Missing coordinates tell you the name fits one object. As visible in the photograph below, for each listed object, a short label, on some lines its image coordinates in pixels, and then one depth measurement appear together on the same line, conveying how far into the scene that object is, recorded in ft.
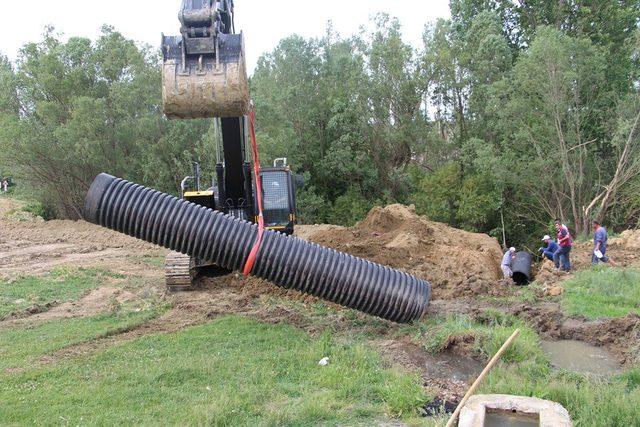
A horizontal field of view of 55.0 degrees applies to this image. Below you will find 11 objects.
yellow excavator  25.35
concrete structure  17.56
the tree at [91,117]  91.45
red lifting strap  27.71
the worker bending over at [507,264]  48.44
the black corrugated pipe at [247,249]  27.55
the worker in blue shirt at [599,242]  45.30
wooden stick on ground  17.71
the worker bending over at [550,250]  48.62
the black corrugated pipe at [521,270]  50.69
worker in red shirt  43.90
